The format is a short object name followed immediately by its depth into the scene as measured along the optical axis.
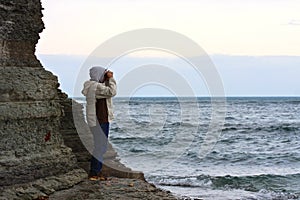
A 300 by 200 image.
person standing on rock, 8.51
